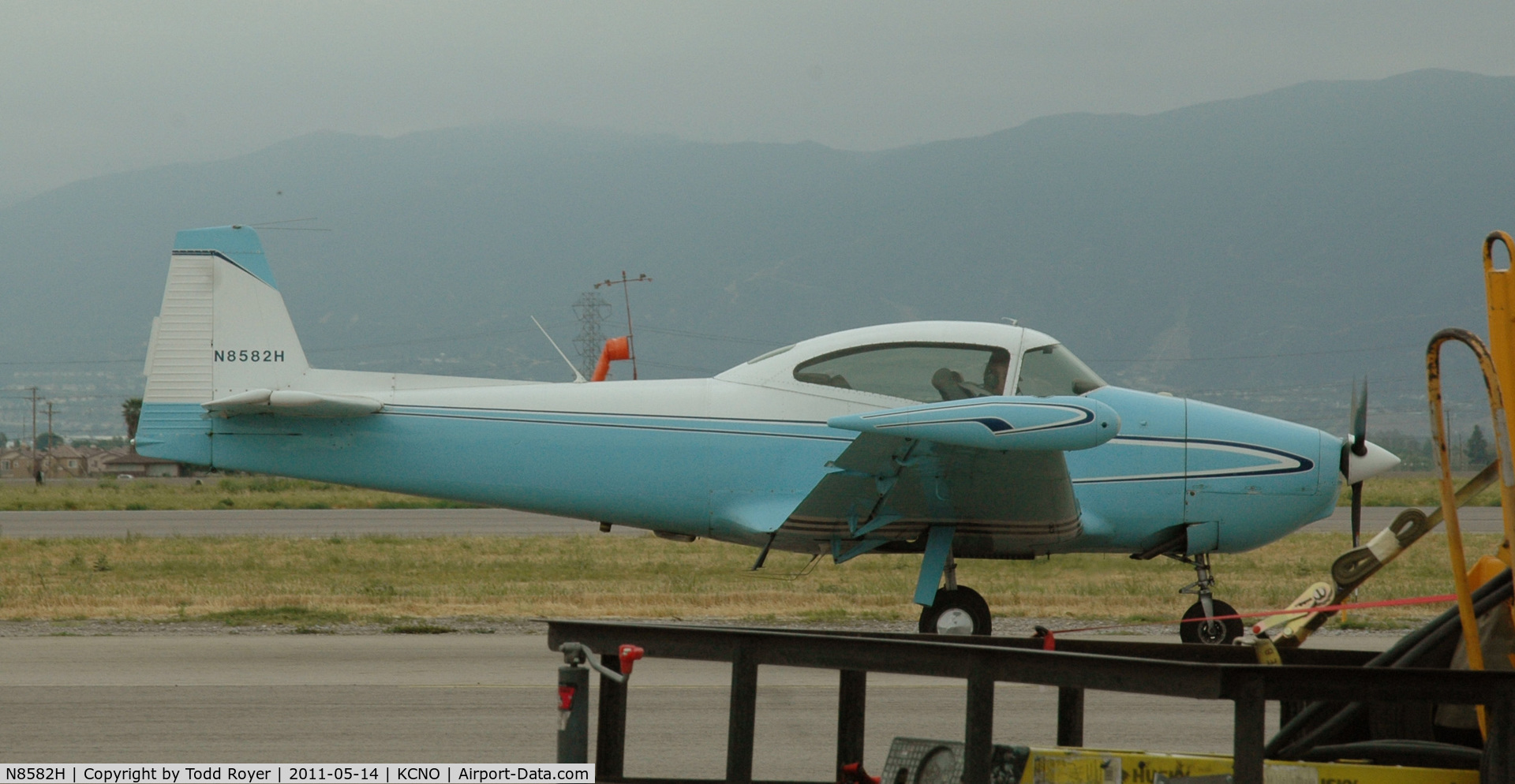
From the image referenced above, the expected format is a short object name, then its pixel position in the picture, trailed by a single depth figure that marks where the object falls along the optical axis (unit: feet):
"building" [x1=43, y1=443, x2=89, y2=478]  641.81
